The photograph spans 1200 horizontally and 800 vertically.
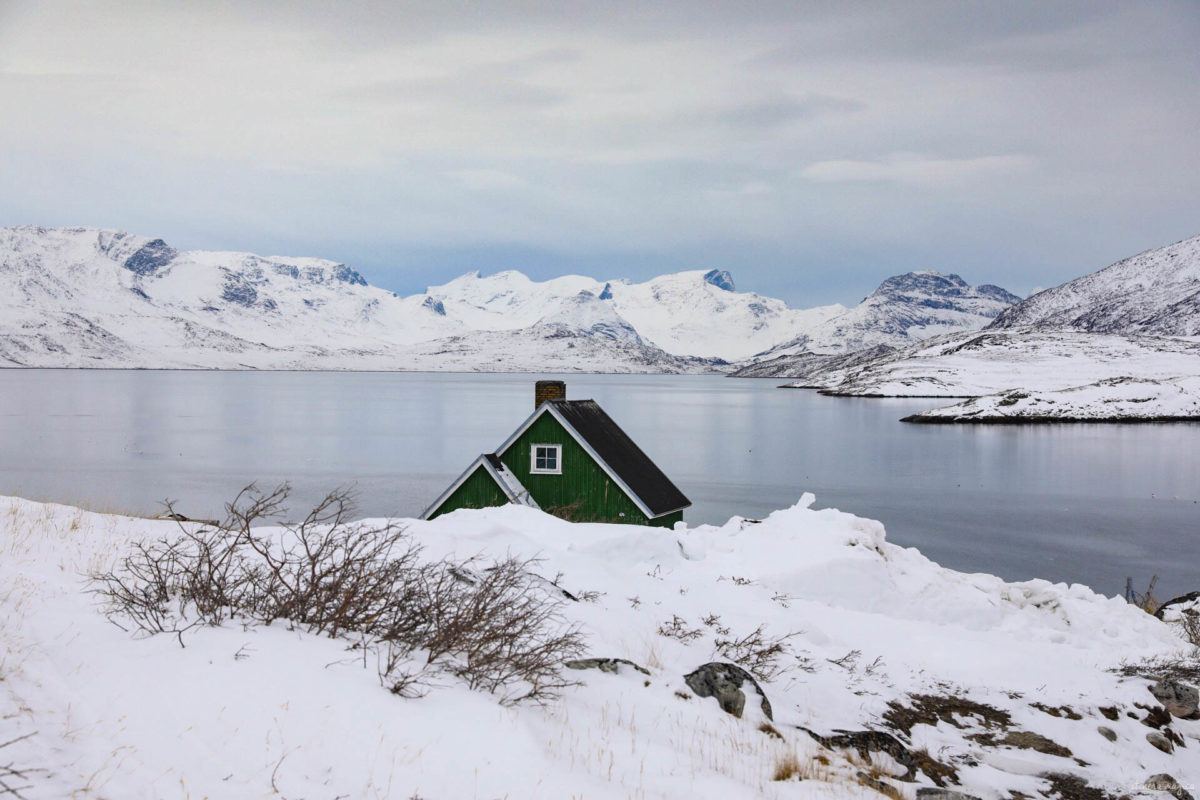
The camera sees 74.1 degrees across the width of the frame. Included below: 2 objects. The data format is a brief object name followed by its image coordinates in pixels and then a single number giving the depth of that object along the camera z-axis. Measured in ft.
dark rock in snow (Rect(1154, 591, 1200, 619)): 72.62
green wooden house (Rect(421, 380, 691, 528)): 87.71
